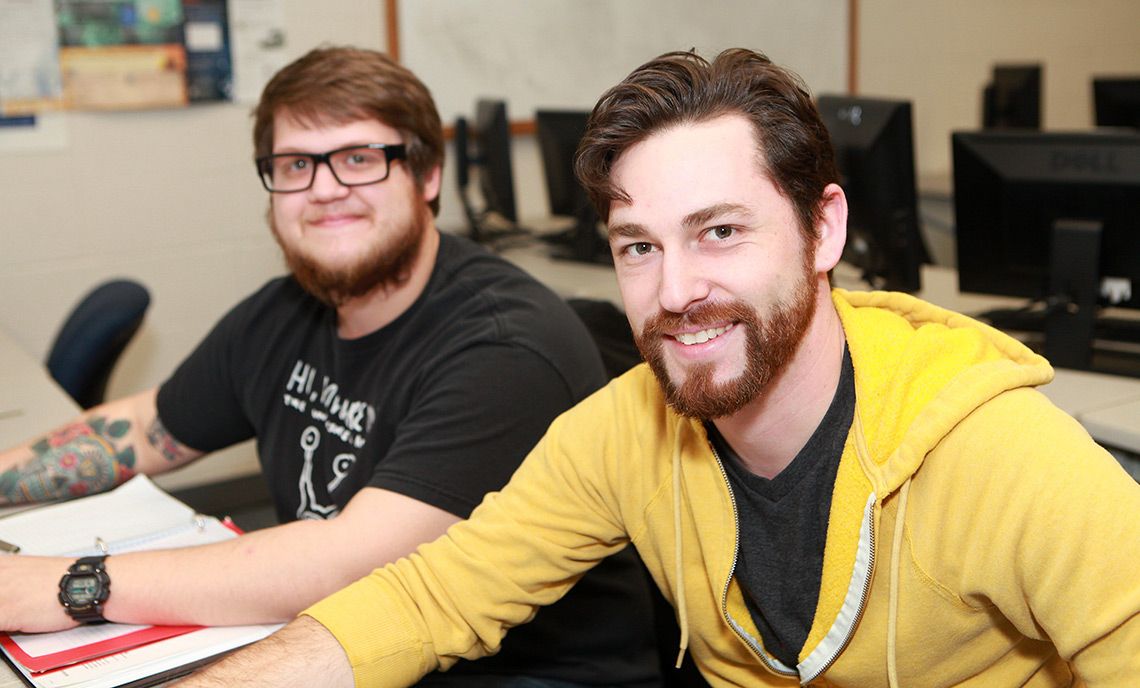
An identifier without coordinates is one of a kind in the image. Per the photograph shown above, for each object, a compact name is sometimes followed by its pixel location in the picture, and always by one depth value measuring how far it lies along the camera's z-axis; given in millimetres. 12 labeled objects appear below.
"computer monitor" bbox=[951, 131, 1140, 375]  2232
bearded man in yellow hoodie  969
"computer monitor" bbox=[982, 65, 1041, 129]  4621
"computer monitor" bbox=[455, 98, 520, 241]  3713
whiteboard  3861
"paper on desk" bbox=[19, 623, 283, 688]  1145
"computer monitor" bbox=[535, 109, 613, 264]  3633
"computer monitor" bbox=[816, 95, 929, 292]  2580
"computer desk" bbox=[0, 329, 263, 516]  2088
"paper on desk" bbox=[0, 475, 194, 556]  1492
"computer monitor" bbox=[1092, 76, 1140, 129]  4129
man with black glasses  1332
